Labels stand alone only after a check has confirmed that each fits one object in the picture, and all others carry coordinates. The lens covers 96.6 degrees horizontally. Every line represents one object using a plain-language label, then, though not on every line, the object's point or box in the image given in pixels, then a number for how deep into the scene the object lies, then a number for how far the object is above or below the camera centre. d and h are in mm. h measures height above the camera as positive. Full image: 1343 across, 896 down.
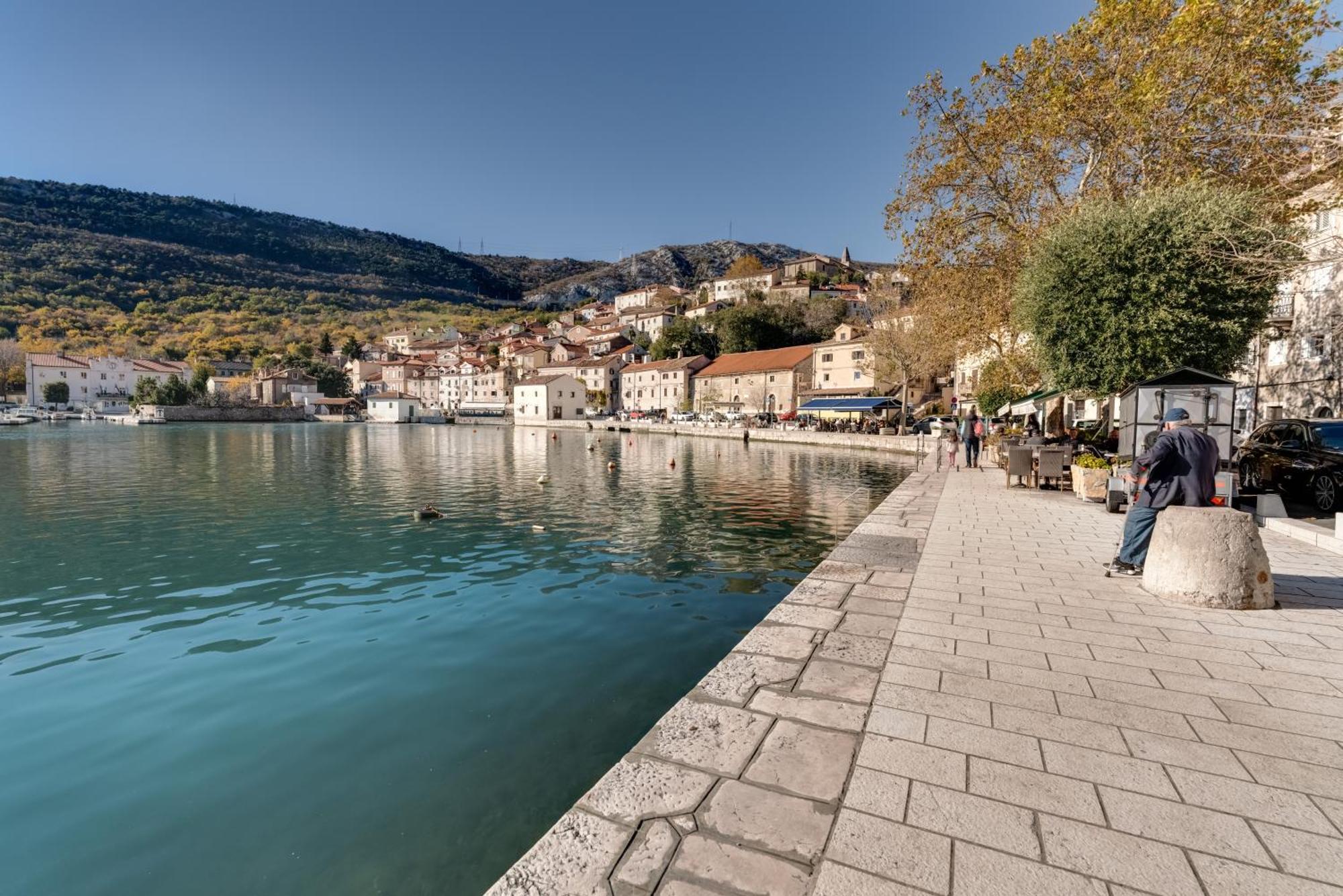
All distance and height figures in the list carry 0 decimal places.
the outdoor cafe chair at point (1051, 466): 14297 -1165
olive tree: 13844 +3199
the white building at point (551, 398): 82375 +2042
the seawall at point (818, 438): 33656 -1549
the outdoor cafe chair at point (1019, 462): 14766 -1120
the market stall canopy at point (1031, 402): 21875 +644
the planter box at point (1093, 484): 11891 -1328
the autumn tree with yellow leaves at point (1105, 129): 13867 +8052
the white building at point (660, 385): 76250 +4003
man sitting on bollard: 5695 -483
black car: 10555 -782
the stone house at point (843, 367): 56469 +4803
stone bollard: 5121 -1239
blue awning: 46156 +913
